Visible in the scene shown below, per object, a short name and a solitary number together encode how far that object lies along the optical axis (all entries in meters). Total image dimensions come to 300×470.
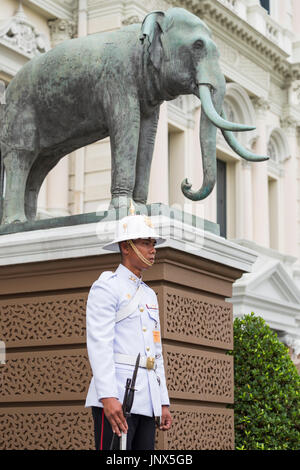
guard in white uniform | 3.90
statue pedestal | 5.42
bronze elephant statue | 5.80
